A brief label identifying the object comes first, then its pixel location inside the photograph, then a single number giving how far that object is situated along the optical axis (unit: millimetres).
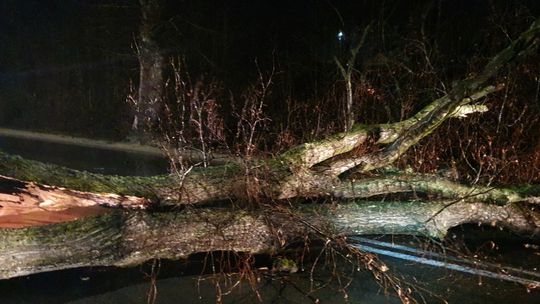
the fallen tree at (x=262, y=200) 4859
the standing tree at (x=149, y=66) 14602
